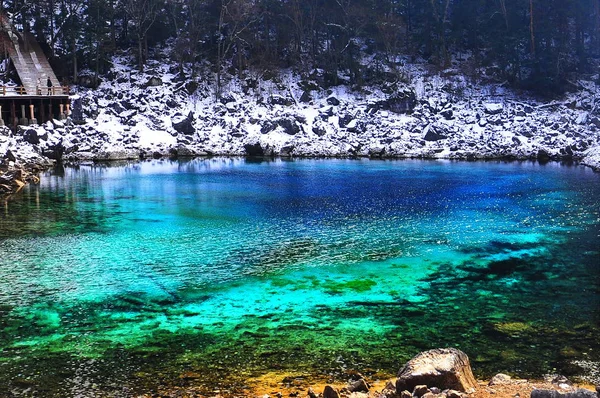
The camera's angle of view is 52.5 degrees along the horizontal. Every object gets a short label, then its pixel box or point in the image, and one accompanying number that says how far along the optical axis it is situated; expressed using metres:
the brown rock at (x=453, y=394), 8.82
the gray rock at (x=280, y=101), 64.38
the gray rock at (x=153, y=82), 64.19
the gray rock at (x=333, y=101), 64.50
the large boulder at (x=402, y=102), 63.28
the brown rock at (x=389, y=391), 9.50
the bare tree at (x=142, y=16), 66.81
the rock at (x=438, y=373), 9.50
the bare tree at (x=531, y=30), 66.38
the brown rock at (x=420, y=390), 9.20
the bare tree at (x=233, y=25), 67.00
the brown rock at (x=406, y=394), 9.23
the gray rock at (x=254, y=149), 59.69
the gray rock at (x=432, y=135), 58.72
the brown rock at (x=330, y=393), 9.53
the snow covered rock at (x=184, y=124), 60.03
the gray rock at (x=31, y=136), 52.56
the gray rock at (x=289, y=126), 60.97
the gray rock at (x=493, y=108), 60.94
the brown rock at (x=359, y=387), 10.45
